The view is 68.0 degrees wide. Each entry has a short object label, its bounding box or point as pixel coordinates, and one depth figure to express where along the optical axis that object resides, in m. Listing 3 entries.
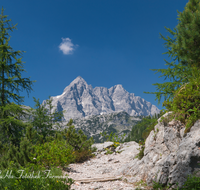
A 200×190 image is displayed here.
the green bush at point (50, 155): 6.89
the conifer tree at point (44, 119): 14.20
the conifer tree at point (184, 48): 6.55
